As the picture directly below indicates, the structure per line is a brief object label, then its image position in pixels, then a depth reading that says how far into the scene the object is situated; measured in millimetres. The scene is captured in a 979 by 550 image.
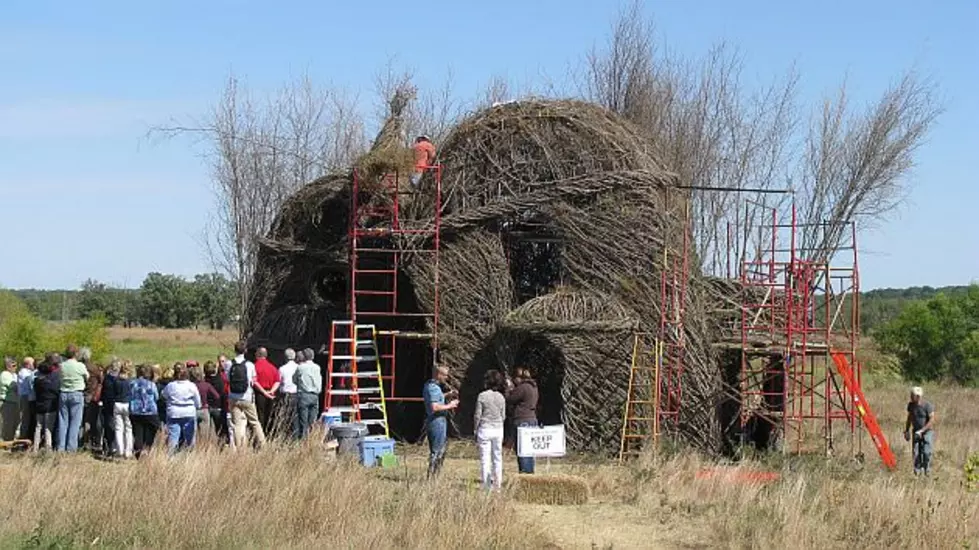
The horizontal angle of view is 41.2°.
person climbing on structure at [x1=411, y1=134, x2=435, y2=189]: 23909
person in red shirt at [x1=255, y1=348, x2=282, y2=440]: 20672
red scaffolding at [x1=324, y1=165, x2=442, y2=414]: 23625
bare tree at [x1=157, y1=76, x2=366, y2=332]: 36906
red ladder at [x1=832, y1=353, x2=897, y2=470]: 22516
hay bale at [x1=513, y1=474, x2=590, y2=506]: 16594
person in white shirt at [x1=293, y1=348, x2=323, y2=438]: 20625
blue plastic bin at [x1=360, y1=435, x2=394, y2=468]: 19094
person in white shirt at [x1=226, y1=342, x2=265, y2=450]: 19969
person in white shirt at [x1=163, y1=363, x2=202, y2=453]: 19125
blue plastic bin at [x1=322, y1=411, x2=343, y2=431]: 21312
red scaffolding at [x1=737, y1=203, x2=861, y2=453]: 22938
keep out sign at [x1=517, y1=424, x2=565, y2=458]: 17500
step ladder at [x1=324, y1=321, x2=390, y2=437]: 22609
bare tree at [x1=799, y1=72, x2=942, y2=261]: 39969
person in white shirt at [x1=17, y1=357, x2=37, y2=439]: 20594
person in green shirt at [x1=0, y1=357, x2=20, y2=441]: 20750
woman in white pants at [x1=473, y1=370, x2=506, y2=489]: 16688
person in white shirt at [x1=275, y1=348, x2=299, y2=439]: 21031
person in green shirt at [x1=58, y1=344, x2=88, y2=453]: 19812
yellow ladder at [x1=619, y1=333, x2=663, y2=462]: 22219
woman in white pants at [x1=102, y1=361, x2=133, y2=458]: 20016
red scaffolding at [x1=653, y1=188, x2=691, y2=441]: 22516
